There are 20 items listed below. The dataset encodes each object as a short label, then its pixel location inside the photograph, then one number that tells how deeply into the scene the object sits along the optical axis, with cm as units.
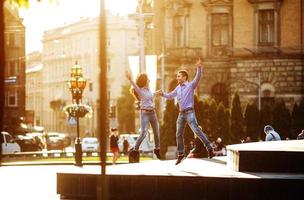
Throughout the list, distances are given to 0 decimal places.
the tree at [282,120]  4878
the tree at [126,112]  10550
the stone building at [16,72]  9112
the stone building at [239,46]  5788
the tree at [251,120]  4919
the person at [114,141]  3696
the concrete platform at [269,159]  1586
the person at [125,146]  5025
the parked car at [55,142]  7624
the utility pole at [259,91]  5785
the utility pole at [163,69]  6022
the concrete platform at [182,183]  1490
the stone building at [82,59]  12238
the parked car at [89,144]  7228
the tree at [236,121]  4878
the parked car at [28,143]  6351
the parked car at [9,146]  5471
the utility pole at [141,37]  5101
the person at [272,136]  2552
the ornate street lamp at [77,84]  4125
